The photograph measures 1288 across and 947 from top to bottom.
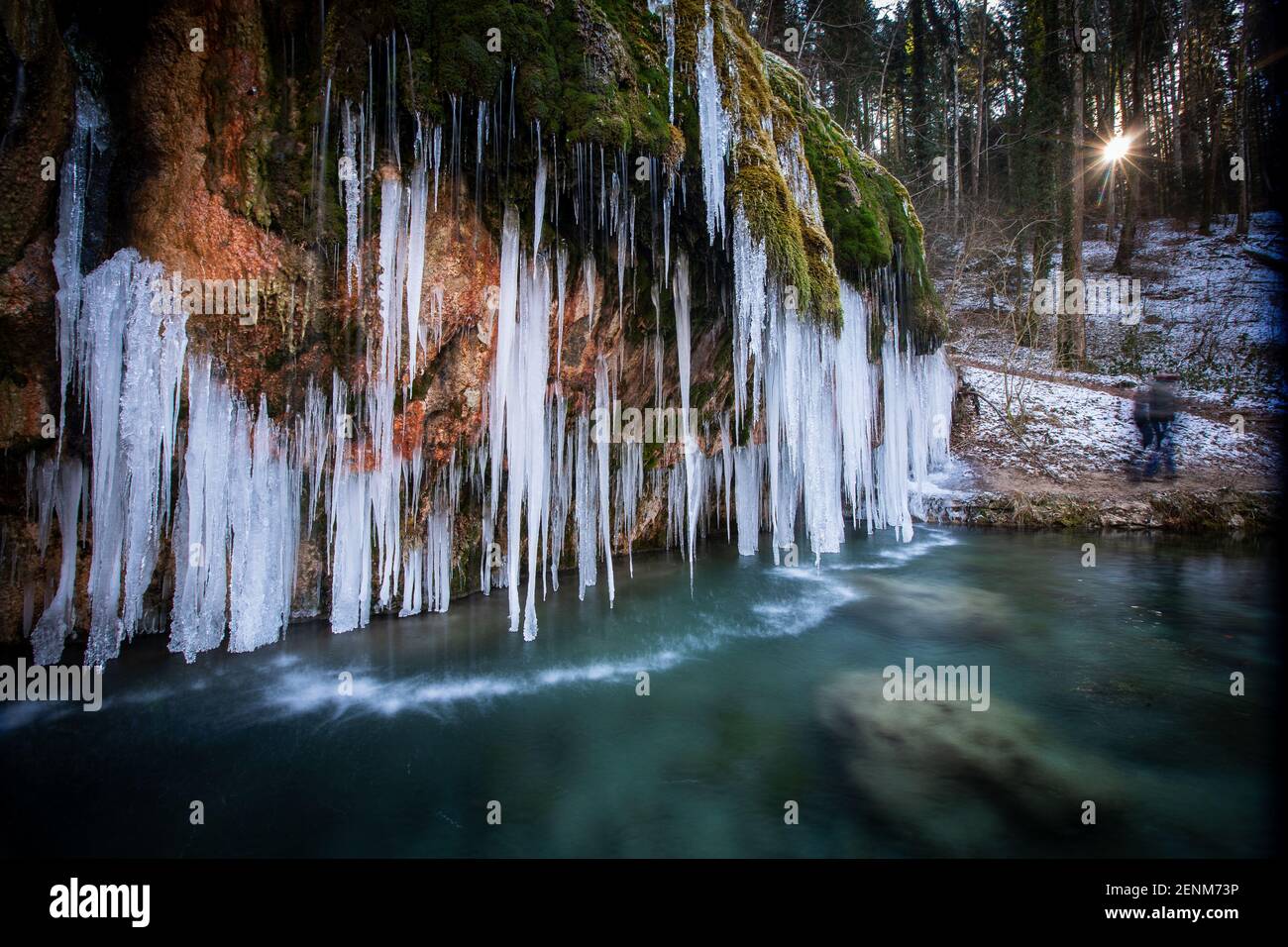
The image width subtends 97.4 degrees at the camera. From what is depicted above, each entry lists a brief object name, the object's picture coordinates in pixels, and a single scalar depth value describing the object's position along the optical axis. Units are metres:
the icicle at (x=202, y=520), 5.10
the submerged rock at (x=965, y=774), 3.55
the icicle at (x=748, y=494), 10.09
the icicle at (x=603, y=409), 7.14
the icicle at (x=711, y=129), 5.88
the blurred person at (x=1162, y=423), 13.08
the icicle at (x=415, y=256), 5.20
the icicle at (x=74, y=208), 4.43
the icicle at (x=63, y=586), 5.22
